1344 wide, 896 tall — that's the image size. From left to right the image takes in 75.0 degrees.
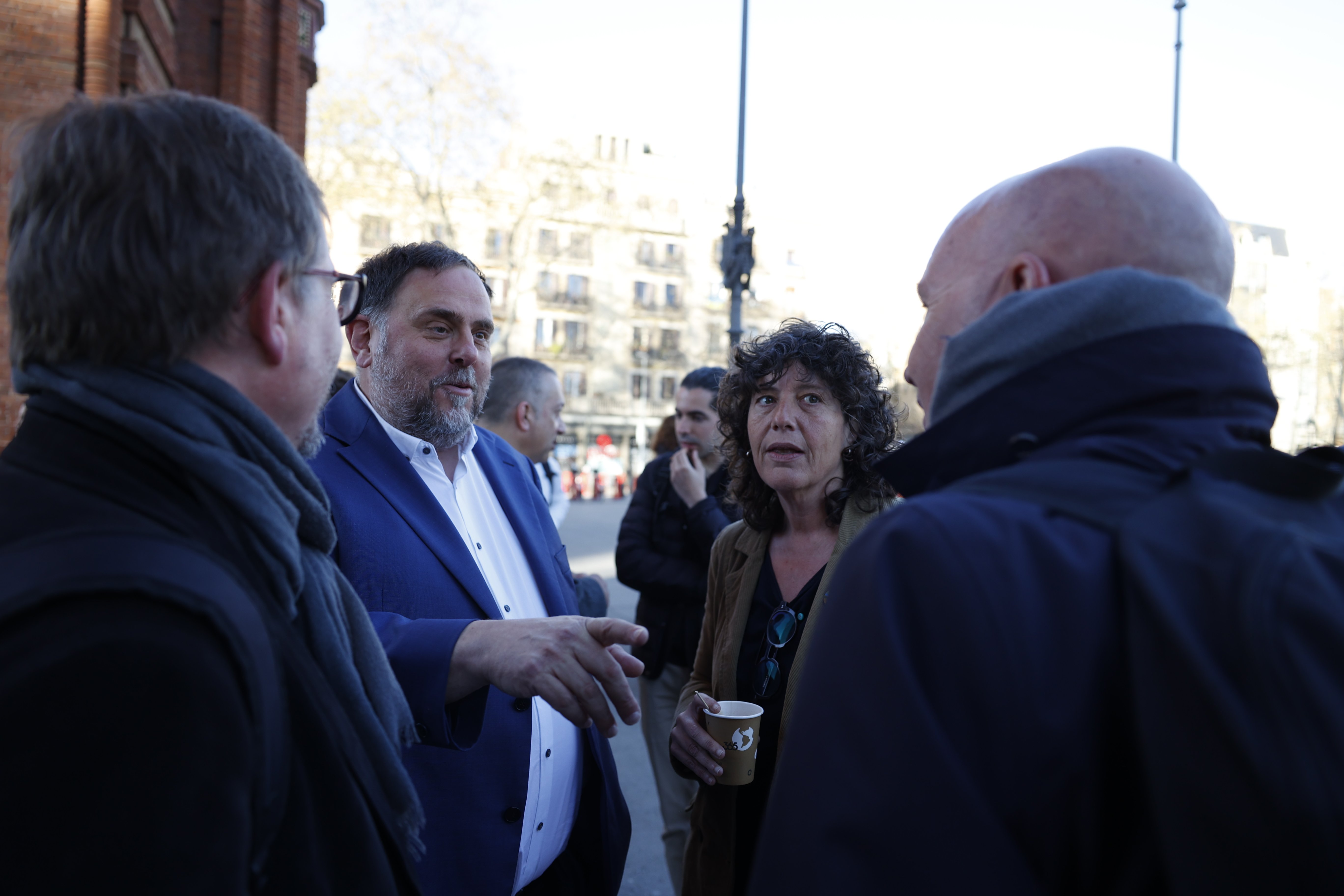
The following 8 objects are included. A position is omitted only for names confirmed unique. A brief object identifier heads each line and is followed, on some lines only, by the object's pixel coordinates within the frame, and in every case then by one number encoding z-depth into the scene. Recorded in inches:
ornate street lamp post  407.5
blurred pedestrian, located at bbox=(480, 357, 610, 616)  203.6
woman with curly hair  95.4
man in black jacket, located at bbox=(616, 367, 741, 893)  157.0
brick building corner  209.8
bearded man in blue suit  68.3
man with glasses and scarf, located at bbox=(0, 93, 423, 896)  32.9
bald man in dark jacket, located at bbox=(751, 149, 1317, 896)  31.6
